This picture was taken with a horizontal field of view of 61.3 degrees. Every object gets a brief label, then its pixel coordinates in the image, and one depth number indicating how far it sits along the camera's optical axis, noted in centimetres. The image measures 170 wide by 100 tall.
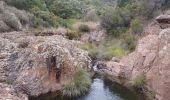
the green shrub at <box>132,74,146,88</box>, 998
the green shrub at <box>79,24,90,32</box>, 1792
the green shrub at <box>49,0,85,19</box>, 2210
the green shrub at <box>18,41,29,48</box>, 1047
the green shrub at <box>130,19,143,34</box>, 1531
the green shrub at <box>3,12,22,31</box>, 1511
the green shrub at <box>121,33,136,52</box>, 1410
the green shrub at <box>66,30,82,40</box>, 1601
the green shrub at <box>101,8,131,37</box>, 1724
